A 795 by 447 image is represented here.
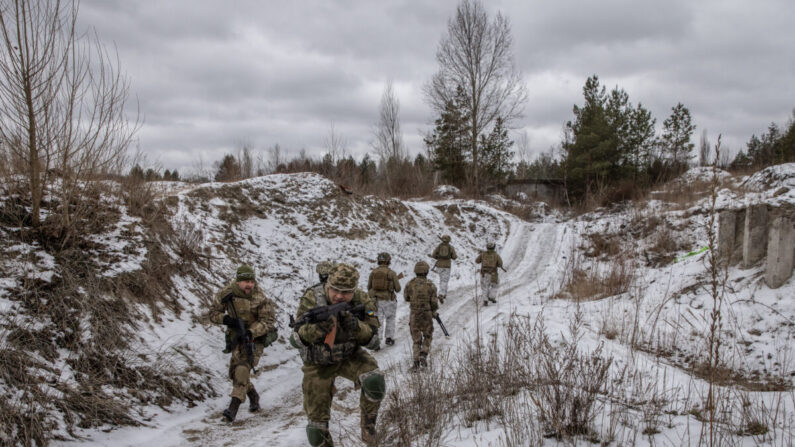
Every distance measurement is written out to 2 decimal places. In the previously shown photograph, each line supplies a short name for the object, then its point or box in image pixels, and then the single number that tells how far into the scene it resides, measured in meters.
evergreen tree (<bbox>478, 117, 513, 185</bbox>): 30.42
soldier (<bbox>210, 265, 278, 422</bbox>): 4.74
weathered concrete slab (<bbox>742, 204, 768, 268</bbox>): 7.25
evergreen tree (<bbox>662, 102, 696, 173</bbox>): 31.86
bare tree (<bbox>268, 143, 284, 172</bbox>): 24.79
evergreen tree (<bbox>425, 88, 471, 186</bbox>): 29.28
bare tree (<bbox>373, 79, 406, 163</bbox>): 37.03
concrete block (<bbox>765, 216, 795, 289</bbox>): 6.36
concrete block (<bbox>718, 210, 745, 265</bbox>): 7.87
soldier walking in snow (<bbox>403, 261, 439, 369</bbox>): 6.85
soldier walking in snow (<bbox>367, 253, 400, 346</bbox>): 7.94
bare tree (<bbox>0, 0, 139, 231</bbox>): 5.15
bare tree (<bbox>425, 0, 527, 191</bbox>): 28.00
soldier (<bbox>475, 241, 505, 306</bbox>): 10.82
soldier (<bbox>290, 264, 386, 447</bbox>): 3.47
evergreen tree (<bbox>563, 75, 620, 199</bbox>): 25.30
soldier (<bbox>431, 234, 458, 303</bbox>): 11.24
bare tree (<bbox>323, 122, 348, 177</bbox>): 23.38
